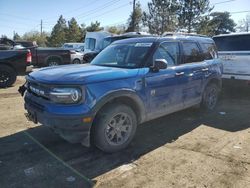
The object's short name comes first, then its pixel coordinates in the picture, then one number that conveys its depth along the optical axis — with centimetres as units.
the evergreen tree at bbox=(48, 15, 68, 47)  3893
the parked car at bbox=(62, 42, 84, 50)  2063
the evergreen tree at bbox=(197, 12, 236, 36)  3675
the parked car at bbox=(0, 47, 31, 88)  735
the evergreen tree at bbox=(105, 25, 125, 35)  3867
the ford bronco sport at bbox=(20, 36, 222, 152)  284
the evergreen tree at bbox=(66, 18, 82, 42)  3726
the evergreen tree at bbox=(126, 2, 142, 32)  2770
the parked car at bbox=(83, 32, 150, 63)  856
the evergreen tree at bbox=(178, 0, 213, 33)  2045
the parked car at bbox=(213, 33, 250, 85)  589
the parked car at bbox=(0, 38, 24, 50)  1125
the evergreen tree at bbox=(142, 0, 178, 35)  2098
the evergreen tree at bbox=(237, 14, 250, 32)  4343
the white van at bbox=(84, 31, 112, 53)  1339
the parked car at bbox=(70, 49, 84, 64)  1343
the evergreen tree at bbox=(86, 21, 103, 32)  3672
